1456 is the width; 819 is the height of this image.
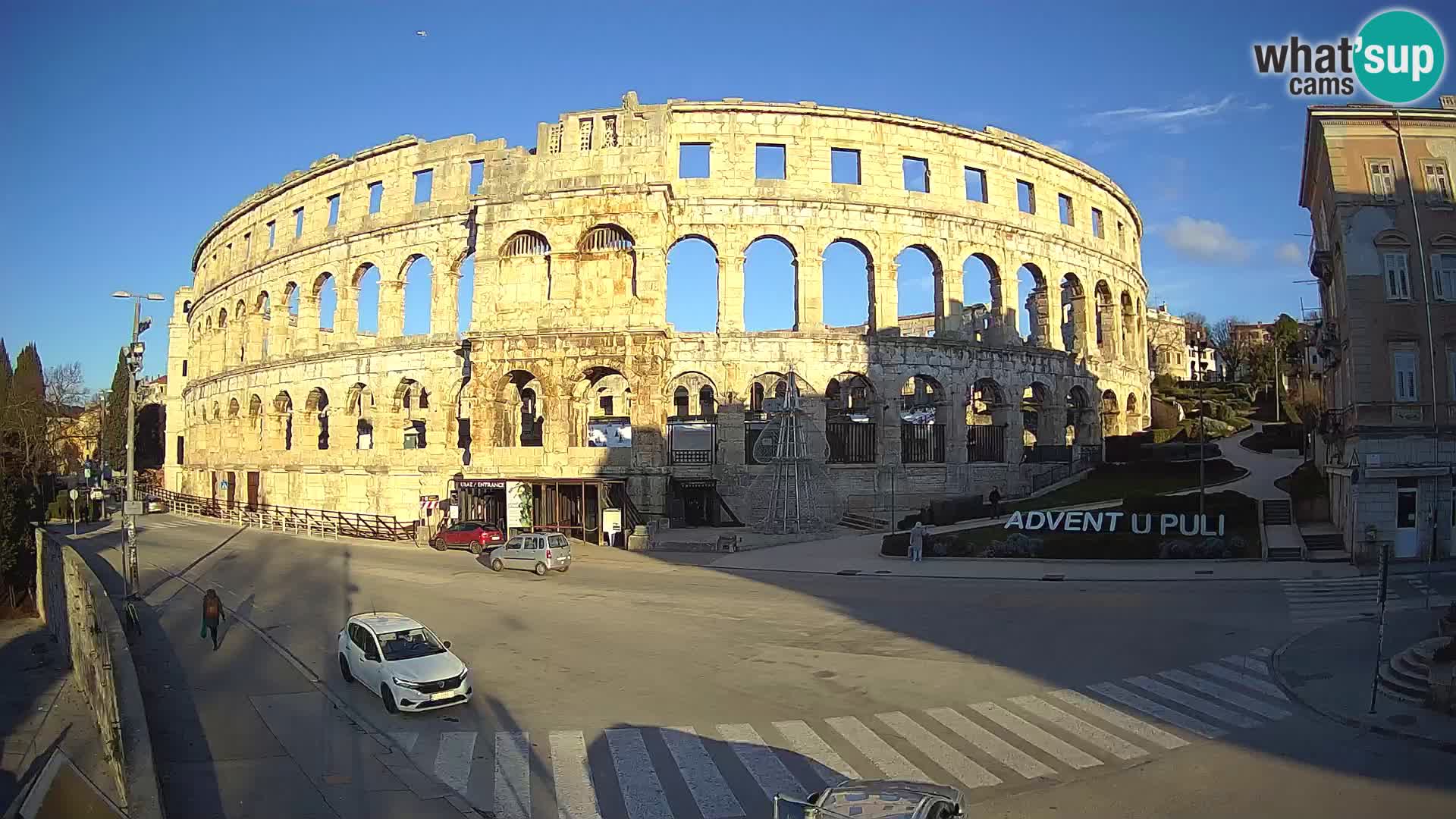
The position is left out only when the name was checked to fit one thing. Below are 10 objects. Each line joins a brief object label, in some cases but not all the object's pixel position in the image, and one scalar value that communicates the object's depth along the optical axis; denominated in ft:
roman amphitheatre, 145.07
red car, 126.72
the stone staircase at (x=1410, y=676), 48.93
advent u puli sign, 109.40
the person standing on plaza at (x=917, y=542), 110.93
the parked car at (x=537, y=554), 104.58
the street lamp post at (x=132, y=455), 88.22
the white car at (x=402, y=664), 49.52
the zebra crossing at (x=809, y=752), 37.78
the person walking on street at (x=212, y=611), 65.77
